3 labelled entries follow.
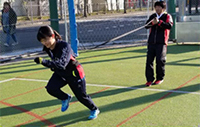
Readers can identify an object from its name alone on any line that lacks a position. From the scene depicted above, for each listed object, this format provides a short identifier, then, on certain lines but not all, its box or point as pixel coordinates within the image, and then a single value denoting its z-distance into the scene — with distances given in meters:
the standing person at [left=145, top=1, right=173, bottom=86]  5.96
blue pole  9.11
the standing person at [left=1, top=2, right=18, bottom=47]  12.78
